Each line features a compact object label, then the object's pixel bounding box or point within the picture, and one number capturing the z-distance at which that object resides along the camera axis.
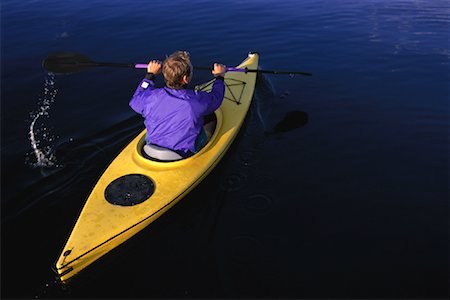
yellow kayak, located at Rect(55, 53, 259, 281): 3.83
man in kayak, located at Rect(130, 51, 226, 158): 4.52
